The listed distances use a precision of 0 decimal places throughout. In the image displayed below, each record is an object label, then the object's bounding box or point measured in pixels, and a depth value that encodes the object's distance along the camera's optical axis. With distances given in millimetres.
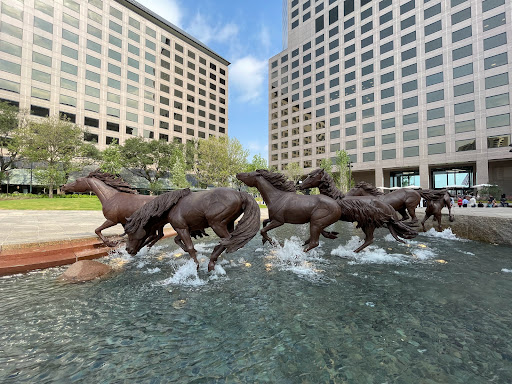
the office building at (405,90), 36156
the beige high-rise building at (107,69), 35719
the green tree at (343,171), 44625
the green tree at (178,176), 37188
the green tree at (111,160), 29148
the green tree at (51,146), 26531
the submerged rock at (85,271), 3838
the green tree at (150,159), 40062
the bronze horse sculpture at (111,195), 5672
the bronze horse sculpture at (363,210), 5855
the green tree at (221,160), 37281
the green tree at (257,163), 40094
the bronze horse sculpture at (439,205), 8828
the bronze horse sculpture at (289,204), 5422
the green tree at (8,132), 27438
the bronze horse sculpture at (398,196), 8367
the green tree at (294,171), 52875
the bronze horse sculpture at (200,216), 4414
